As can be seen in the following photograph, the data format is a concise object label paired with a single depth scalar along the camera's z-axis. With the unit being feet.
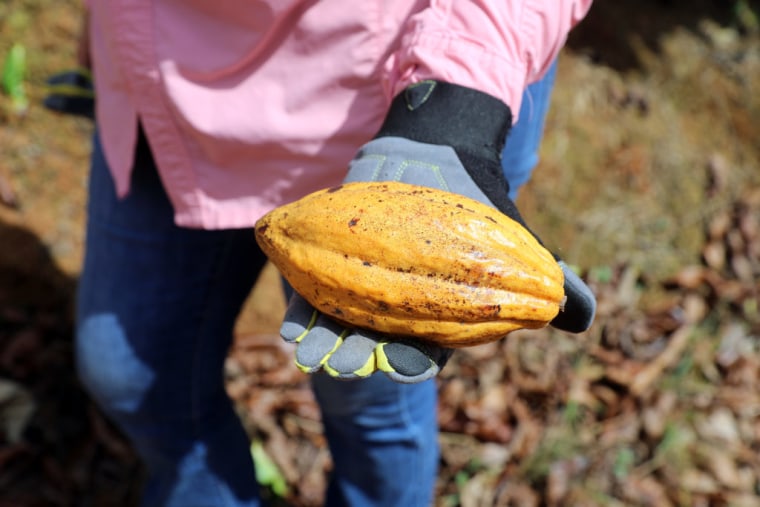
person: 2.94
